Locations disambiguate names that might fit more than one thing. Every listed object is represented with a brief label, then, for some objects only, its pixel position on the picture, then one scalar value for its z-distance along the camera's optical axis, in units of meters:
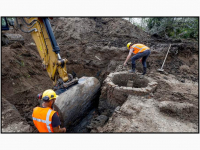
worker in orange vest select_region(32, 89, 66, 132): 2.41
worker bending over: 5.23
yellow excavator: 3.42
